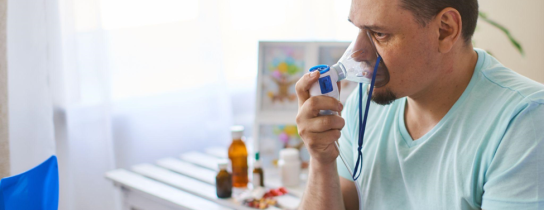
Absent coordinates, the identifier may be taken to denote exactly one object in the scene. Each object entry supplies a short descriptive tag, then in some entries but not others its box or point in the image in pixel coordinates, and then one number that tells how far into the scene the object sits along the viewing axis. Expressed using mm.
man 957
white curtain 1950
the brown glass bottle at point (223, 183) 1550
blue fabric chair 1085
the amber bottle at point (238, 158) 1661
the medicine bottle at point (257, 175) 1630
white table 1538
